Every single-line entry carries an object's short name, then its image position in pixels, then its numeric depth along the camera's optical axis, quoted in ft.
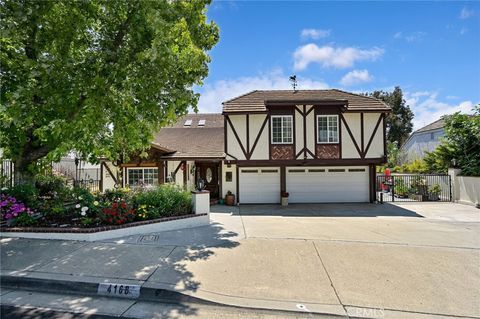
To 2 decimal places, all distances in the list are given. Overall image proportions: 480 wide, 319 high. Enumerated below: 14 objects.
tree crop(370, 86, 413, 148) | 139.44
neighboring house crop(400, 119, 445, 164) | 95.96
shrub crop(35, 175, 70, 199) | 29.71
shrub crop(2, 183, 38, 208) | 25.54
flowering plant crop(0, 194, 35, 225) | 23.54
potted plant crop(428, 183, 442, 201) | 52.39
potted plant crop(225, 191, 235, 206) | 48.57
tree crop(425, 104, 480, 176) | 47.83
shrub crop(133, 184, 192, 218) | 27.81
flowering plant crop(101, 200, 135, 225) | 24.62
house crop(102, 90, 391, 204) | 48.52
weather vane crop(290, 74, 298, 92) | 56.22
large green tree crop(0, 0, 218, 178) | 21.26
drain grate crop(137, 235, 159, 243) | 22.87
